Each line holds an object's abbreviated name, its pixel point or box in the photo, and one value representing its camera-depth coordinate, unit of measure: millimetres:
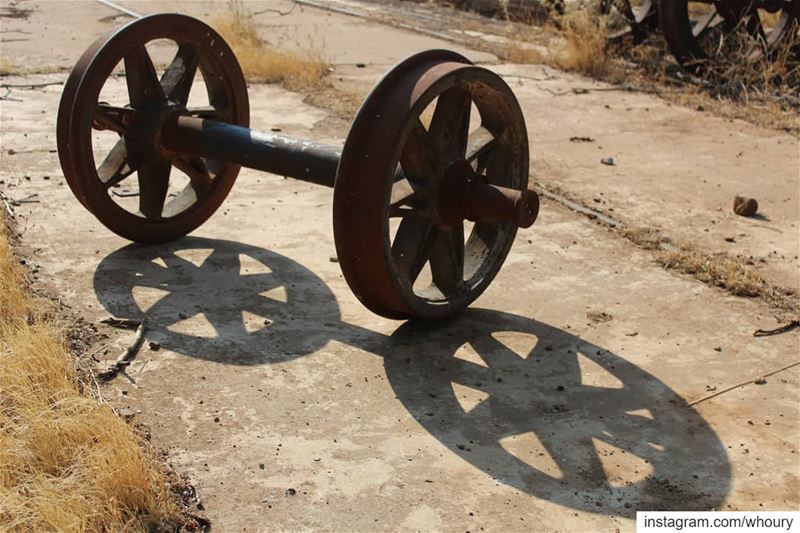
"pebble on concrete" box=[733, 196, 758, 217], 6145
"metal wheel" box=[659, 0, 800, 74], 9172
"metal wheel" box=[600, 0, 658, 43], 10203
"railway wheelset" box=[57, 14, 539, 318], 4051
